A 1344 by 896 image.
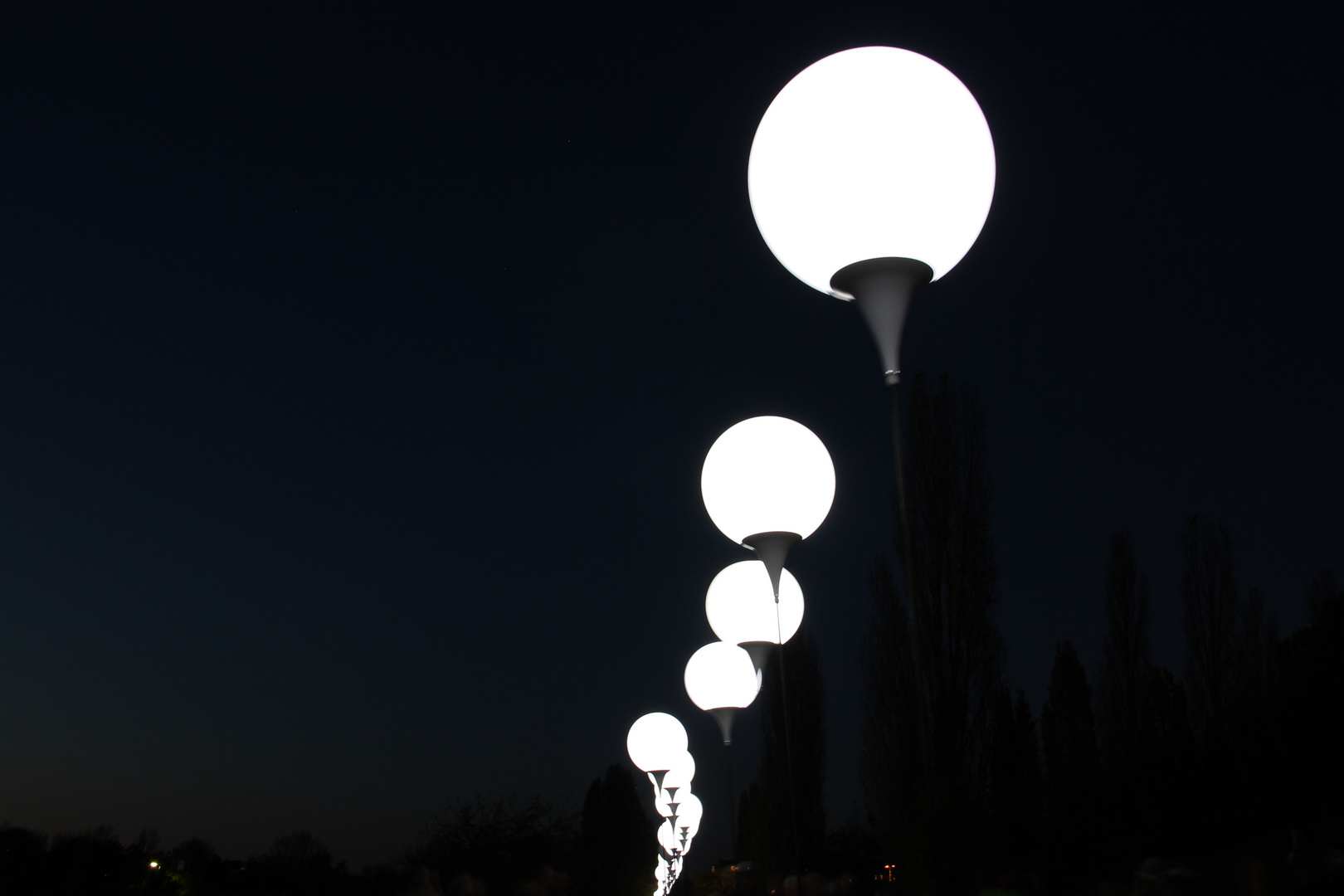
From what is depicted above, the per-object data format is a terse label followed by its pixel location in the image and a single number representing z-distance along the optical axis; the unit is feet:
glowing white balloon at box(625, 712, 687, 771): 27.94
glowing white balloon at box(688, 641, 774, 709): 24.14
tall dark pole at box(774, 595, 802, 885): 10.85
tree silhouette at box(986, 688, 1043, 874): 38.17
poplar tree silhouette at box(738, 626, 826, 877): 62.59
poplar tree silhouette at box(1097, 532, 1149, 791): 62.13
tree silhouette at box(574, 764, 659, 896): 25.96
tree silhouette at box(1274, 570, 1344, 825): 51.98
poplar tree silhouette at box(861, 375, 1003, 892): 44.37
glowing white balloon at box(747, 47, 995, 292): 7.85
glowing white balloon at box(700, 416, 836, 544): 13.65
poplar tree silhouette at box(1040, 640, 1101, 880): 48.78
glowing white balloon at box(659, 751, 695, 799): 30.14
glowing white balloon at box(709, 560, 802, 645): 19.33
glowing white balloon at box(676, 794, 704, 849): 36.11
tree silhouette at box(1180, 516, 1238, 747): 61.41
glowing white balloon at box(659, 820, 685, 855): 34.01
